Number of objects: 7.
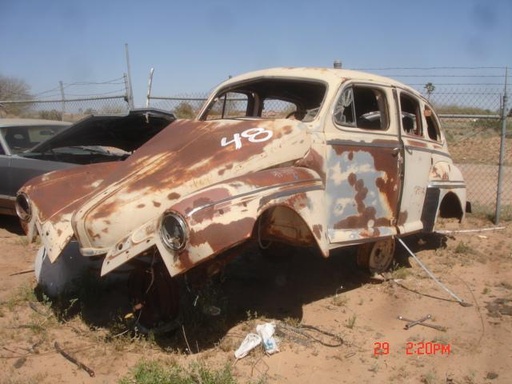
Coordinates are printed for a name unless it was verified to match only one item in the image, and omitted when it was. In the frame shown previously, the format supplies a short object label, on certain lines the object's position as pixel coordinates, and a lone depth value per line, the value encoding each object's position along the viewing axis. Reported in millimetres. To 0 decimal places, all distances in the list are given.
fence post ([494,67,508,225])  6840
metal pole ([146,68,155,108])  9711
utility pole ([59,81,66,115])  12231
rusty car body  3297
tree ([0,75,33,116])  18816
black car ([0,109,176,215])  5977
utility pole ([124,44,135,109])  9672
